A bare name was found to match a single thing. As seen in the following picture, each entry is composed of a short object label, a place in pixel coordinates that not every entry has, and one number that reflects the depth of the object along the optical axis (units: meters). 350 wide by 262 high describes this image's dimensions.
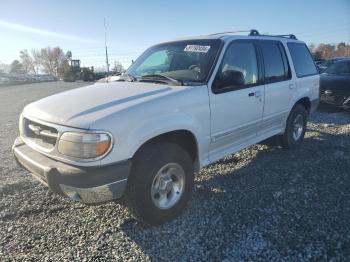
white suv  2.74
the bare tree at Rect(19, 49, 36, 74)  112.12
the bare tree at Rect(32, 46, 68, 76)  107.43
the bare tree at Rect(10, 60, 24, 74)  101.62
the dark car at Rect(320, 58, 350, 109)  9.16
